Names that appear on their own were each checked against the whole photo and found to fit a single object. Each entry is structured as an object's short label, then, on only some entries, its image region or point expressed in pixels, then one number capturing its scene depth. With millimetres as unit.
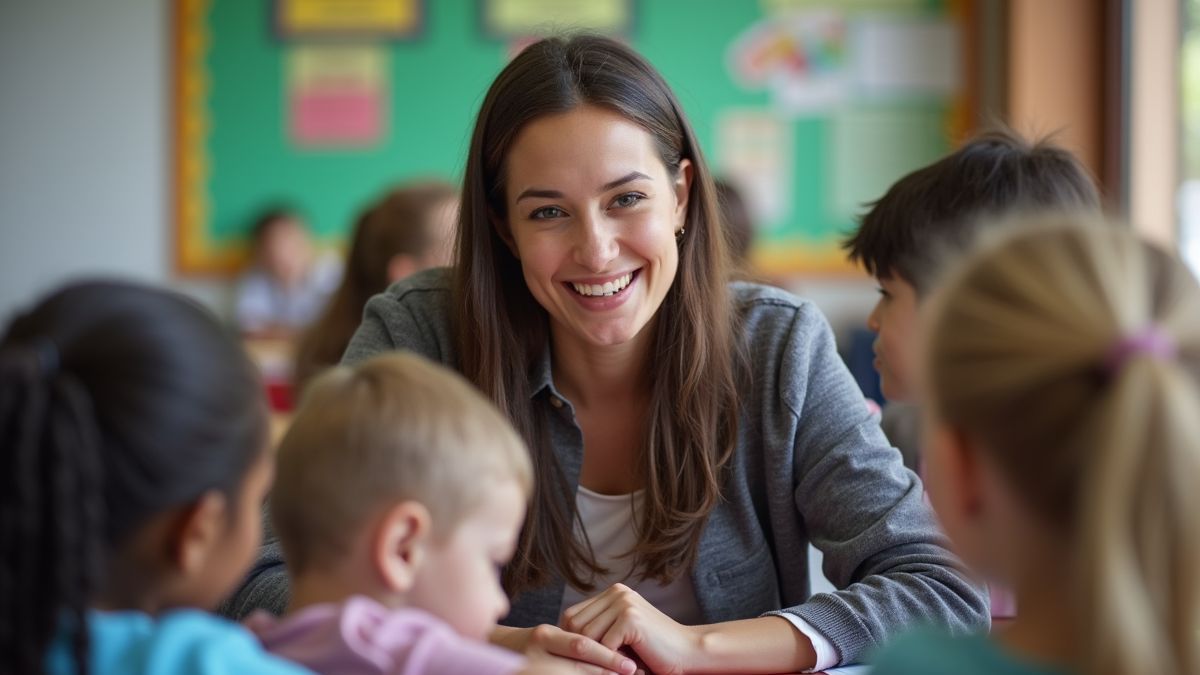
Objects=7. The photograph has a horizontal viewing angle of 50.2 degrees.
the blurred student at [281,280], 5879
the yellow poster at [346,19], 5949
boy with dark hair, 1642
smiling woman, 1575
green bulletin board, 5773
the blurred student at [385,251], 2695
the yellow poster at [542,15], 5879
